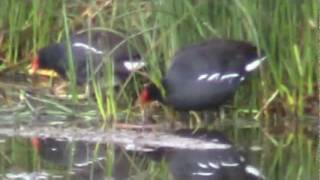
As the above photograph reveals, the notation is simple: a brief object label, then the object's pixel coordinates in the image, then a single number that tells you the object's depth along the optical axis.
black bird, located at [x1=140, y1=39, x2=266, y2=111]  15.12
